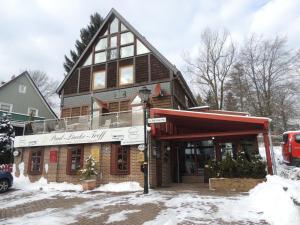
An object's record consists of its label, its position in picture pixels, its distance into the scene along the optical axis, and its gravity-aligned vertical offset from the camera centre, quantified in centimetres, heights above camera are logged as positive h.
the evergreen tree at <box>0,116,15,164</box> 2025 +202
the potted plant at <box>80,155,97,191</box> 1374 -52
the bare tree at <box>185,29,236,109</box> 2903 +989
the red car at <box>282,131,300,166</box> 1578 +77
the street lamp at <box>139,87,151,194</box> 1123 +136
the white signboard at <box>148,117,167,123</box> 1166 +189
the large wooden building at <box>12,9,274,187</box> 1403 +209
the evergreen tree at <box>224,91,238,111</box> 3017 +678
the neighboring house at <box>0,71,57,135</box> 2588 +669
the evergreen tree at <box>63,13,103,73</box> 3303 +1534
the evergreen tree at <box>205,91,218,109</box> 2930 +703
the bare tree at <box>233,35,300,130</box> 2664 +785
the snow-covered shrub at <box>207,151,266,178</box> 1183 -30
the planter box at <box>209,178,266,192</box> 1152 -99
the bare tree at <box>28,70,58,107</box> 4147 +1258
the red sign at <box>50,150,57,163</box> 1581 +52
